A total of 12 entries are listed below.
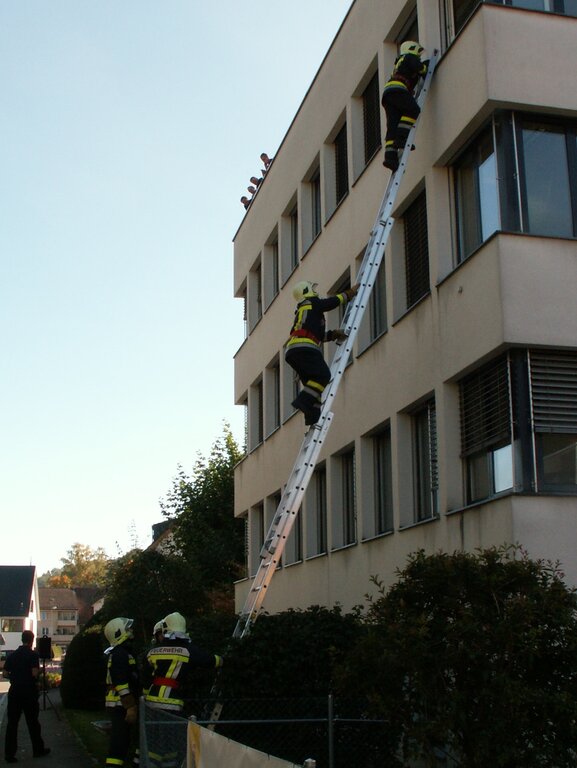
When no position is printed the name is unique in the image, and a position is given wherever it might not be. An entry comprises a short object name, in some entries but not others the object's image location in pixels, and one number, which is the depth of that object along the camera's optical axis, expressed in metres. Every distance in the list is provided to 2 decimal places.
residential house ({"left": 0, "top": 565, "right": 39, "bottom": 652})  107.06
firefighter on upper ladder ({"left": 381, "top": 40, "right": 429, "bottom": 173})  13.20
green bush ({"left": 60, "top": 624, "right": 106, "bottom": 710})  23.02
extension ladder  11.41
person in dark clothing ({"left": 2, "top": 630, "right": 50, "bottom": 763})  14.36
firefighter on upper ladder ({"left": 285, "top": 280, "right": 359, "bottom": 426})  12.94
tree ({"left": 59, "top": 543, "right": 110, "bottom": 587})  137.62
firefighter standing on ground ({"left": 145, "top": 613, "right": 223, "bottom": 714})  10.04
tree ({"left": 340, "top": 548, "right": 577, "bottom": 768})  7.46
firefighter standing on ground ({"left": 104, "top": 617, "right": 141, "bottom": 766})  10.70
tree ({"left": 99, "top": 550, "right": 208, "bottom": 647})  18.00
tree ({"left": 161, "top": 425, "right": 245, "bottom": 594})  34.19
